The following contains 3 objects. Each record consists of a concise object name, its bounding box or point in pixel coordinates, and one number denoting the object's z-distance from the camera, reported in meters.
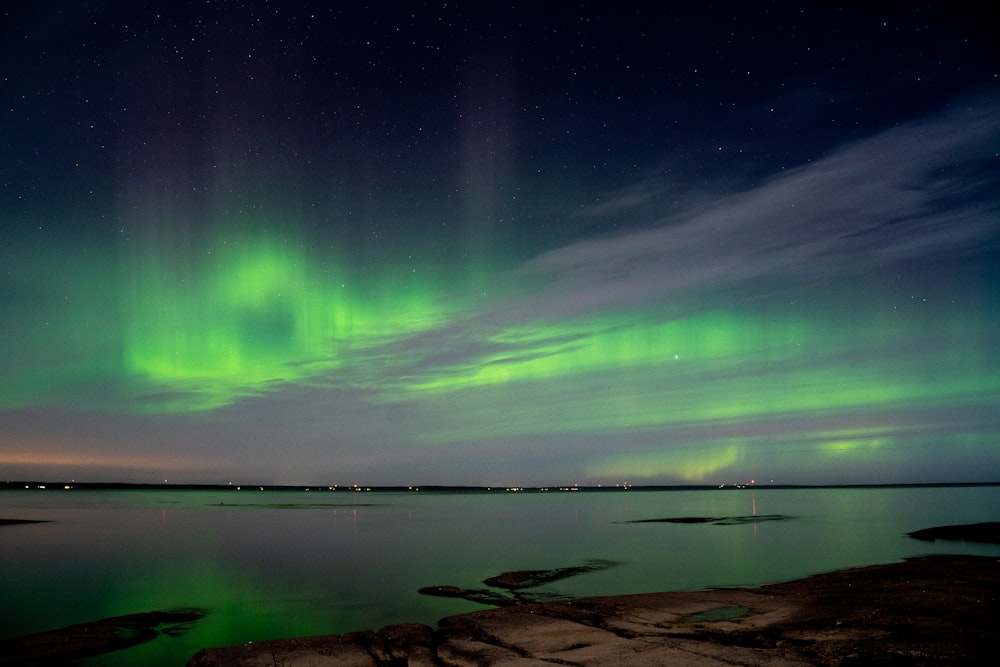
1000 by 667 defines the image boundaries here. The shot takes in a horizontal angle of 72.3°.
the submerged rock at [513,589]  22.92
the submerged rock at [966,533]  39.59
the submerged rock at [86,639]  15.74
